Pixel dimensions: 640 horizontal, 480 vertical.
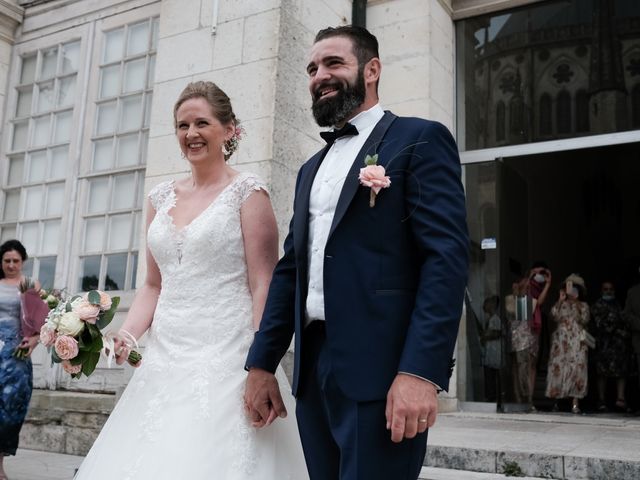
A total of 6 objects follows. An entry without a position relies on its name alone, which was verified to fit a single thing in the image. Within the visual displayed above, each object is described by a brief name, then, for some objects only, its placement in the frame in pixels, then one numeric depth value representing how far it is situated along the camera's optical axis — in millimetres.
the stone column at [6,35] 7980
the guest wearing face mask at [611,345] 8336
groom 1815
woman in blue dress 5109
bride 2504
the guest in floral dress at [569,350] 8016
